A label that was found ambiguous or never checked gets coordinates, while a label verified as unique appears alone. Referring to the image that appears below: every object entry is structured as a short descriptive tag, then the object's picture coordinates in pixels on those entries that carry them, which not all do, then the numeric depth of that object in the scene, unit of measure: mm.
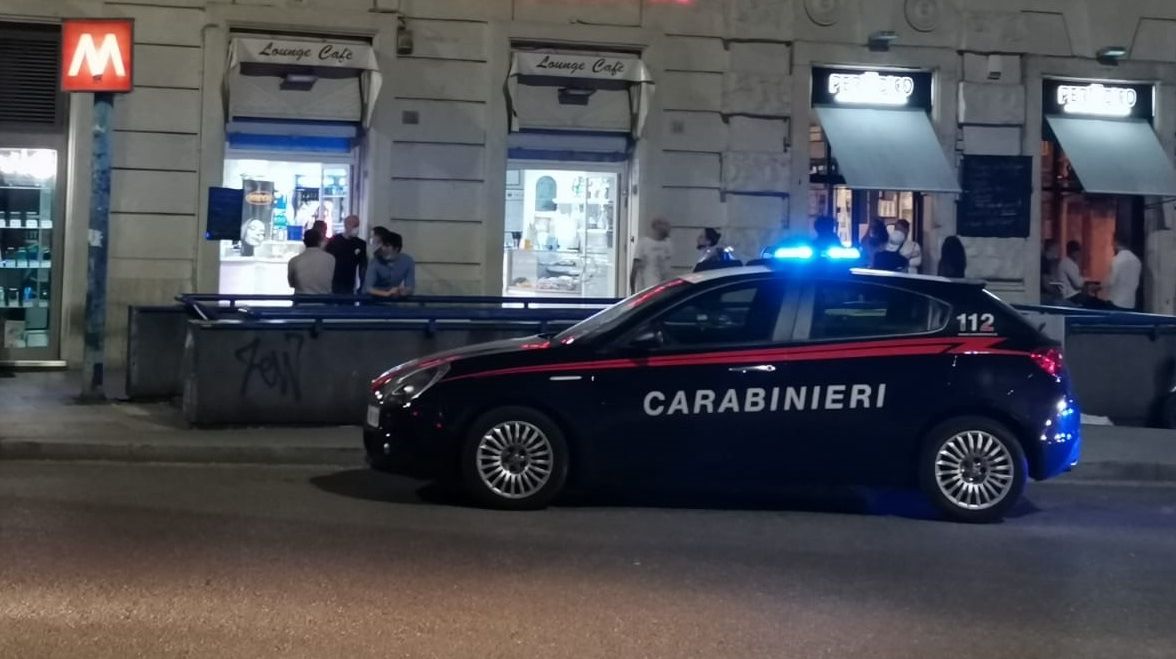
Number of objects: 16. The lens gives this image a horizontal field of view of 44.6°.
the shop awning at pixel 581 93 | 17516
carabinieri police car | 9023
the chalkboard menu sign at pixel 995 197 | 18578
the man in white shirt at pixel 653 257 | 17328
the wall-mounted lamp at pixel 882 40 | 18256
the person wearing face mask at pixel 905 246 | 18328
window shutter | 16625
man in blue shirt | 15672
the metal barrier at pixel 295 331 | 11945
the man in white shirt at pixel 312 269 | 15180
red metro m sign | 13305
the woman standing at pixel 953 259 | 17922
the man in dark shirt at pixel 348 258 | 16481
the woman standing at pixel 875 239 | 17484
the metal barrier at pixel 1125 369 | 13539
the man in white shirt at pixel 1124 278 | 18688
